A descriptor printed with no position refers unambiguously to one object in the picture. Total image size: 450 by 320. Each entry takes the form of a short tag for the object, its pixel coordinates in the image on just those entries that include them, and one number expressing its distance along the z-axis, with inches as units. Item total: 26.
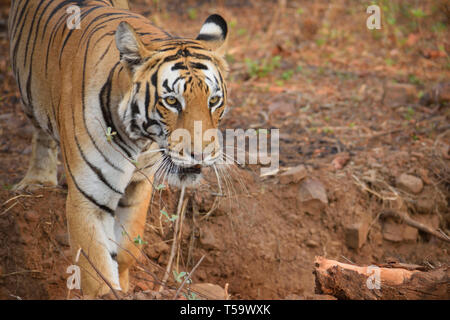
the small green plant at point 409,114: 477.0
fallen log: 226.1
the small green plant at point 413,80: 536.1
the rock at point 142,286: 370.9
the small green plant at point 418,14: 555.8
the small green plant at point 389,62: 588.4
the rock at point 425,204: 407.8
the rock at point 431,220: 410.6
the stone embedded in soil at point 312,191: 397.1
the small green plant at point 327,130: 465.4
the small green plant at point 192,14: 687.7
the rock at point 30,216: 357.7
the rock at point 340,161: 418.2
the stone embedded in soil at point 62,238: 363.9
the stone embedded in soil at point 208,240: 394.9
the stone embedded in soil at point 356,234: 399.9
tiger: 242.4
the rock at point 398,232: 409.4
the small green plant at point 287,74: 555.7
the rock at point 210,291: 228.4
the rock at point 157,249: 390.9
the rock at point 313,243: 402.3
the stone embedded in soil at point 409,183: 404.8
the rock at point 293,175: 397.7
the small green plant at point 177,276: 226.5
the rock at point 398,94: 501.7
